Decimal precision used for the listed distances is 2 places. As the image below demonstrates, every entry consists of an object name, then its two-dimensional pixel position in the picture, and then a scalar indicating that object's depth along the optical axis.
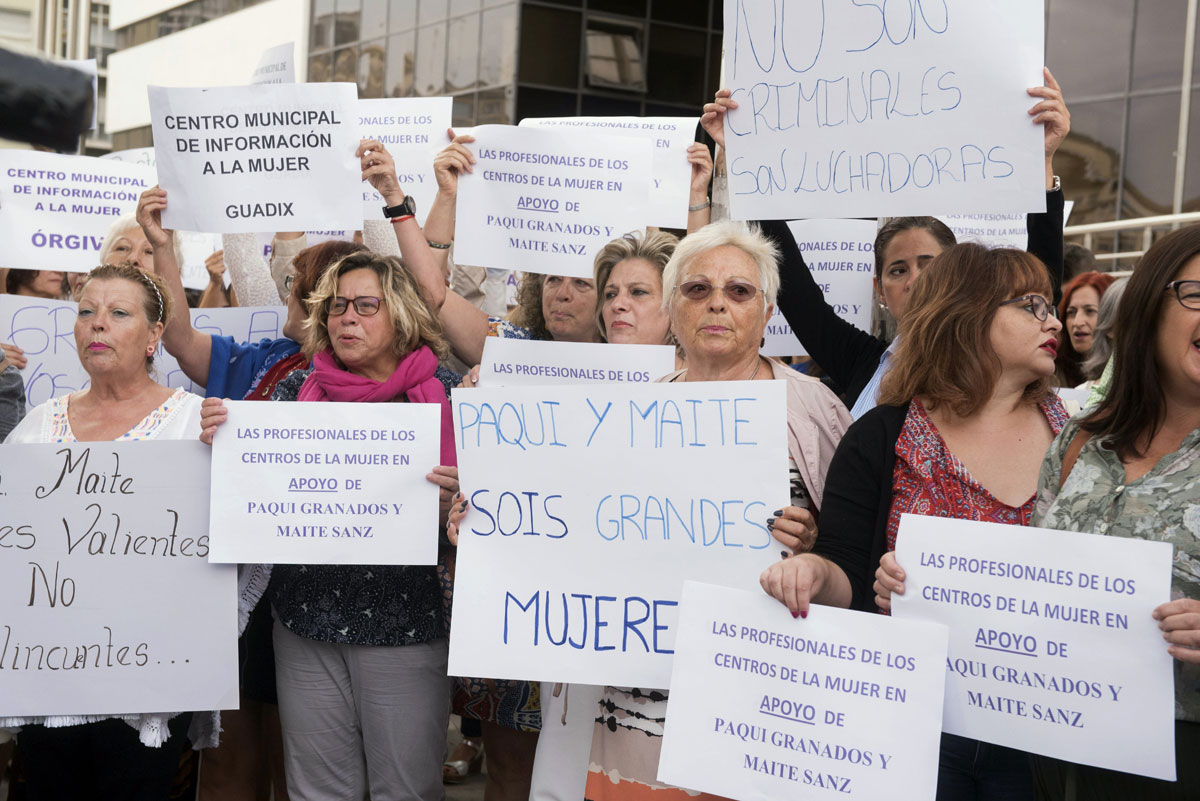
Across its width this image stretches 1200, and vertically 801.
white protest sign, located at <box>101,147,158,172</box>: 6.46
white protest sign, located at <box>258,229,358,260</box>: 5.62
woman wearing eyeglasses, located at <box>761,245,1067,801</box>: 2.62
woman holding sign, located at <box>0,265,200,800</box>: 3.62
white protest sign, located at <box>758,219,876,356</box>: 4.82
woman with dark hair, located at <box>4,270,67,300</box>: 5.97
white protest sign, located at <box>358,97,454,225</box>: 5.37
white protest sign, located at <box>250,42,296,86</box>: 5.53
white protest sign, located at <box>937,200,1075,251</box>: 4.72
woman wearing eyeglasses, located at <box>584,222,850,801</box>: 2.93
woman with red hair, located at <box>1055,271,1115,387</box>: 5.33
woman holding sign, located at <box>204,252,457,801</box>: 3.54
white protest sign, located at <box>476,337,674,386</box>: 4.01
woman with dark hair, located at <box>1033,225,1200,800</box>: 2.28
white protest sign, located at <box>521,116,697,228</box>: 4.55
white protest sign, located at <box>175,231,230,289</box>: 7.24
